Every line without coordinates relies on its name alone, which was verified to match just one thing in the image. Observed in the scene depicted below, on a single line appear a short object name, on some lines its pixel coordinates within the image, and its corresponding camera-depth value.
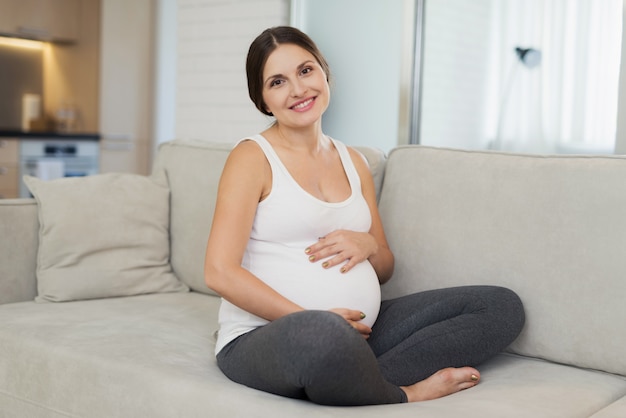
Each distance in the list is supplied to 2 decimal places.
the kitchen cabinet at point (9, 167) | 5.26
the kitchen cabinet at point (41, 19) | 5.69
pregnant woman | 1.66
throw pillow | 2.37
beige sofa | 1.64
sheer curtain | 3.18
